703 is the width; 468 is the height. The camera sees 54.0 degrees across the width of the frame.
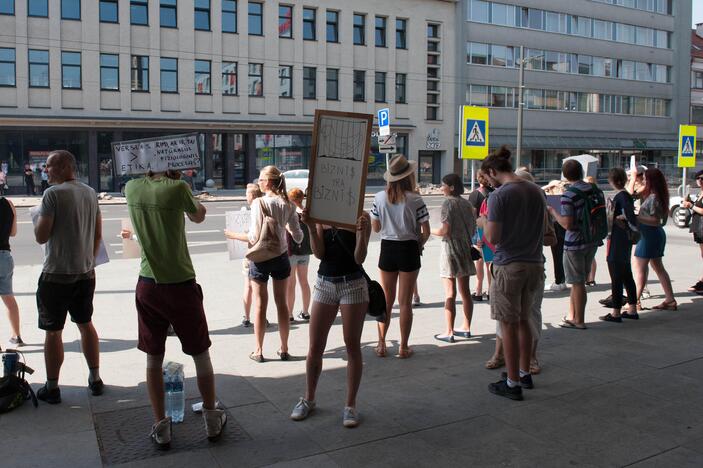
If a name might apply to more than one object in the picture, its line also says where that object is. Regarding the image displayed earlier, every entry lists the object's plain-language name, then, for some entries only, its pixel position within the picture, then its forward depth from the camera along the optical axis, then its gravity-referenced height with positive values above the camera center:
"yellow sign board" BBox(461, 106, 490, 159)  12.02 +0.89
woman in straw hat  6.21 -0.45
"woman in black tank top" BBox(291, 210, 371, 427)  4.75 -0.74
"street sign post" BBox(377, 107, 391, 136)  17.27 +1.51
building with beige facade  34.16 +5.84
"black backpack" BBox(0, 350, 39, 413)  5.02 -1.56
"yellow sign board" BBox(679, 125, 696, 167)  17.27 +0.93
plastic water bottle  4.80 -1.47
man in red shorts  4.37 -0.67
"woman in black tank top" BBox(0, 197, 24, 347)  6.49 -0.76
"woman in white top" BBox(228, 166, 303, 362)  6.30 -0.69
